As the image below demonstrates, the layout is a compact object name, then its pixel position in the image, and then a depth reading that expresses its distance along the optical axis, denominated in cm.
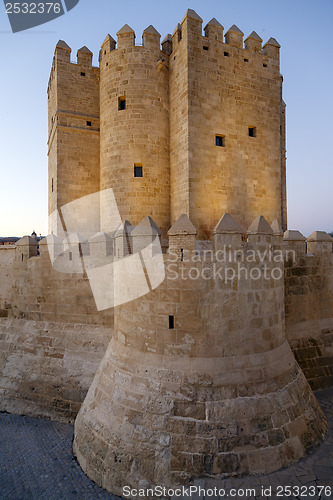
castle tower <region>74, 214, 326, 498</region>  517
